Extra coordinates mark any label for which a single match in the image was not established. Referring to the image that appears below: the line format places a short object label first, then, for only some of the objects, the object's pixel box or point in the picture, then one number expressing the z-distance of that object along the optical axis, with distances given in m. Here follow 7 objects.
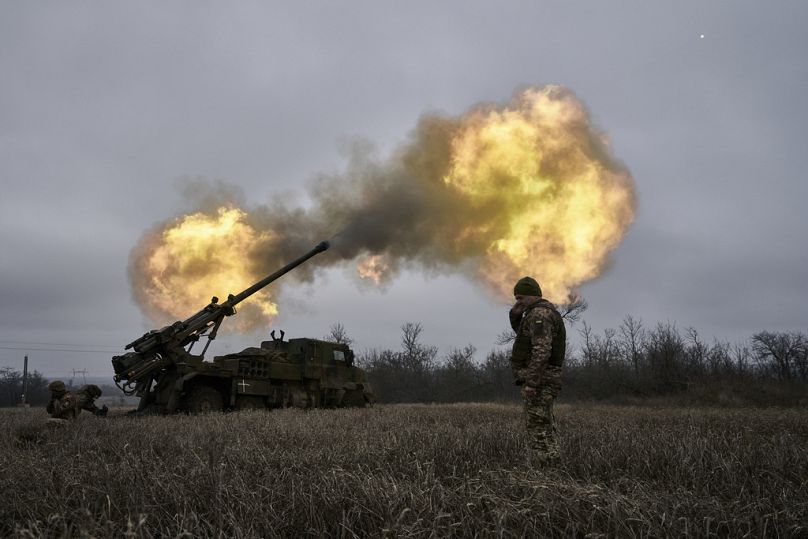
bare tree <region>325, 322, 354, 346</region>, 50.42
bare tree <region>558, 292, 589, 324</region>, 32.59
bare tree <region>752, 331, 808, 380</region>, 34.19
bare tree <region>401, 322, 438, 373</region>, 45.50
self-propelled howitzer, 13.55
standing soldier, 5.10
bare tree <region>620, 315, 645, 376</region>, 34.15
